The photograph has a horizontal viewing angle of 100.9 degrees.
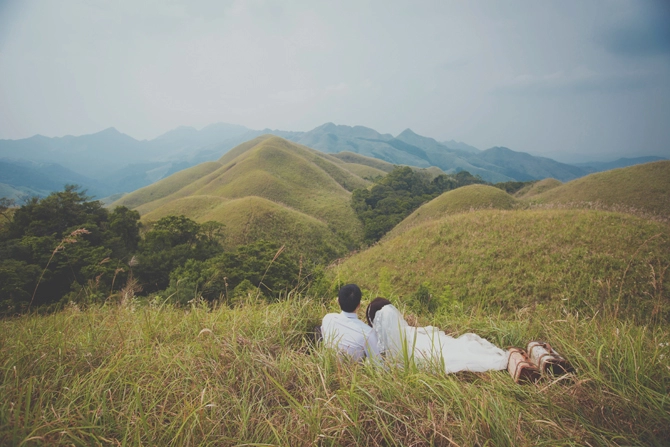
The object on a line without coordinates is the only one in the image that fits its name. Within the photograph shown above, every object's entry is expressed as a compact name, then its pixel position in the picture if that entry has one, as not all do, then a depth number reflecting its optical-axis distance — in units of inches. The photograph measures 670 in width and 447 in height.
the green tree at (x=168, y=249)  691.4
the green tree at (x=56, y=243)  498.8
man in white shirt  129.0
